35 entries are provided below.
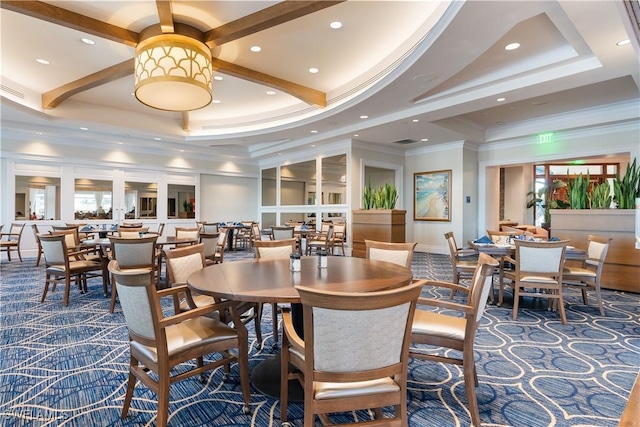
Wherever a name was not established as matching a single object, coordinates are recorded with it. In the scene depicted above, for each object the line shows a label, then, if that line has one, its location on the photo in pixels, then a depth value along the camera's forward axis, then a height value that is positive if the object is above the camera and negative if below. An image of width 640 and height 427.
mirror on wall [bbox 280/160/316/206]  10.13 +1.02
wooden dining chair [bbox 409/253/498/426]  1.86 -0.69
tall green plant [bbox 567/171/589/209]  5.33 +0.35
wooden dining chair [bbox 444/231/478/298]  4.32 -0.67
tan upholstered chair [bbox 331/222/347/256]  7.67 -0.52
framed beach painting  9.18 +0.53
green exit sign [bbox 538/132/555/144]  7.98 +1.90
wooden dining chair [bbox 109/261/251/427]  1.64 -0.71
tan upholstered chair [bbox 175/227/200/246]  5.71 -0.35
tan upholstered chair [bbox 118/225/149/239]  5.47 -0.34
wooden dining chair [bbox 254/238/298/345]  3.35 -0.37
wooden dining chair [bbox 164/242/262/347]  2.70 -0.46
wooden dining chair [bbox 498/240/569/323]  3.52 -0.57
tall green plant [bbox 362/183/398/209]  7.37 +0.36
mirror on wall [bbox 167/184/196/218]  10.41 +0.38
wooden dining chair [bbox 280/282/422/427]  1.27 -0.56
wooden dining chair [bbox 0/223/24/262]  6.98 -0.63
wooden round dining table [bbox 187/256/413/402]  1.77 -0.42
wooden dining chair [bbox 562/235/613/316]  3.79 -0.68
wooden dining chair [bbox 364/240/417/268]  3.13 -0.38
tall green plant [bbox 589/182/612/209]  5.12 +0.28
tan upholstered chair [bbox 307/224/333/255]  7.07 -0.62
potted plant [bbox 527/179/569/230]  11.75 +0.77
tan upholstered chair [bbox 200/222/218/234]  9.14 -0.40
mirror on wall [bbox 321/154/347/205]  9.16 +0.97
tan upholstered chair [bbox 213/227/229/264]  4.71 -0.50
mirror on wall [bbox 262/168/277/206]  11.80 +0.97
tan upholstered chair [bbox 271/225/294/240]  6.65 -0.38
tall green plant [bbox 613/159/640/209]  4.90 +0.40
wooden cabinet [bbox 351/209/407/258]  6.99 -0.28
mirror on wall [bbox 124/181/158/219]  9.71 +0.40
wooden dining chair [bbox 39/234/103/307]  4.04 -0.64
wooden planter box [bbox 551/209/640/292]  4.78 -0.35
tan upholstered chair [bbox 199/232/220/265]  4.83 -0.50
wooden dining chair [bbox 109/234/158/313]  3.78 -0.48
